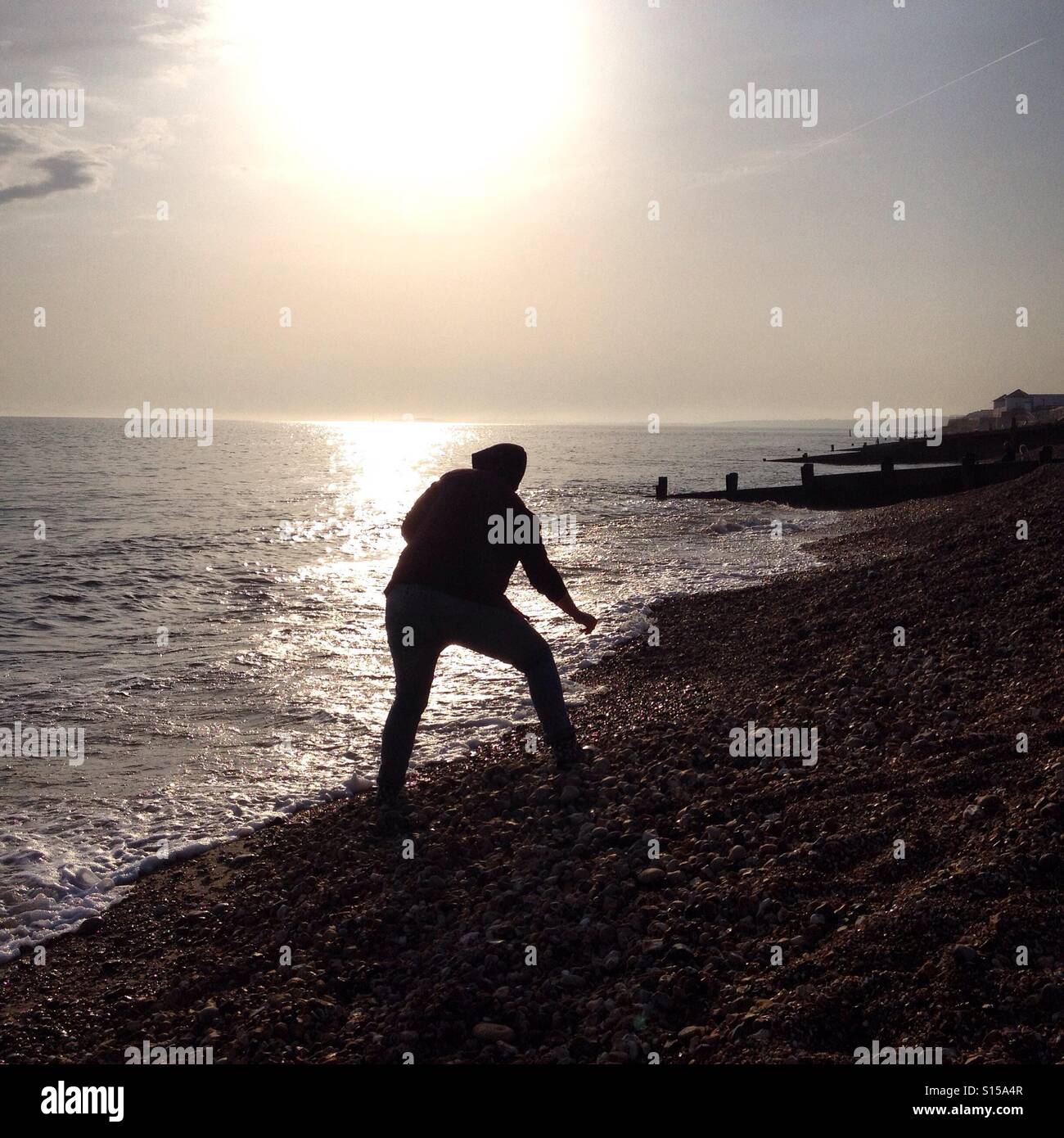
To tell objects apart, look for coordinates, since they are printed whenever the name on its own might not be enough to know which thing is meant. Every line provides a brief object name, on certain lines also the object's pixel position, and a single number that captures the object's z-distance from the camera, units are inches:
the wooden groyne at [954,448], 1685.5
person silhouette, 221.5
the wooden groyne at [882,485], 1194.0
